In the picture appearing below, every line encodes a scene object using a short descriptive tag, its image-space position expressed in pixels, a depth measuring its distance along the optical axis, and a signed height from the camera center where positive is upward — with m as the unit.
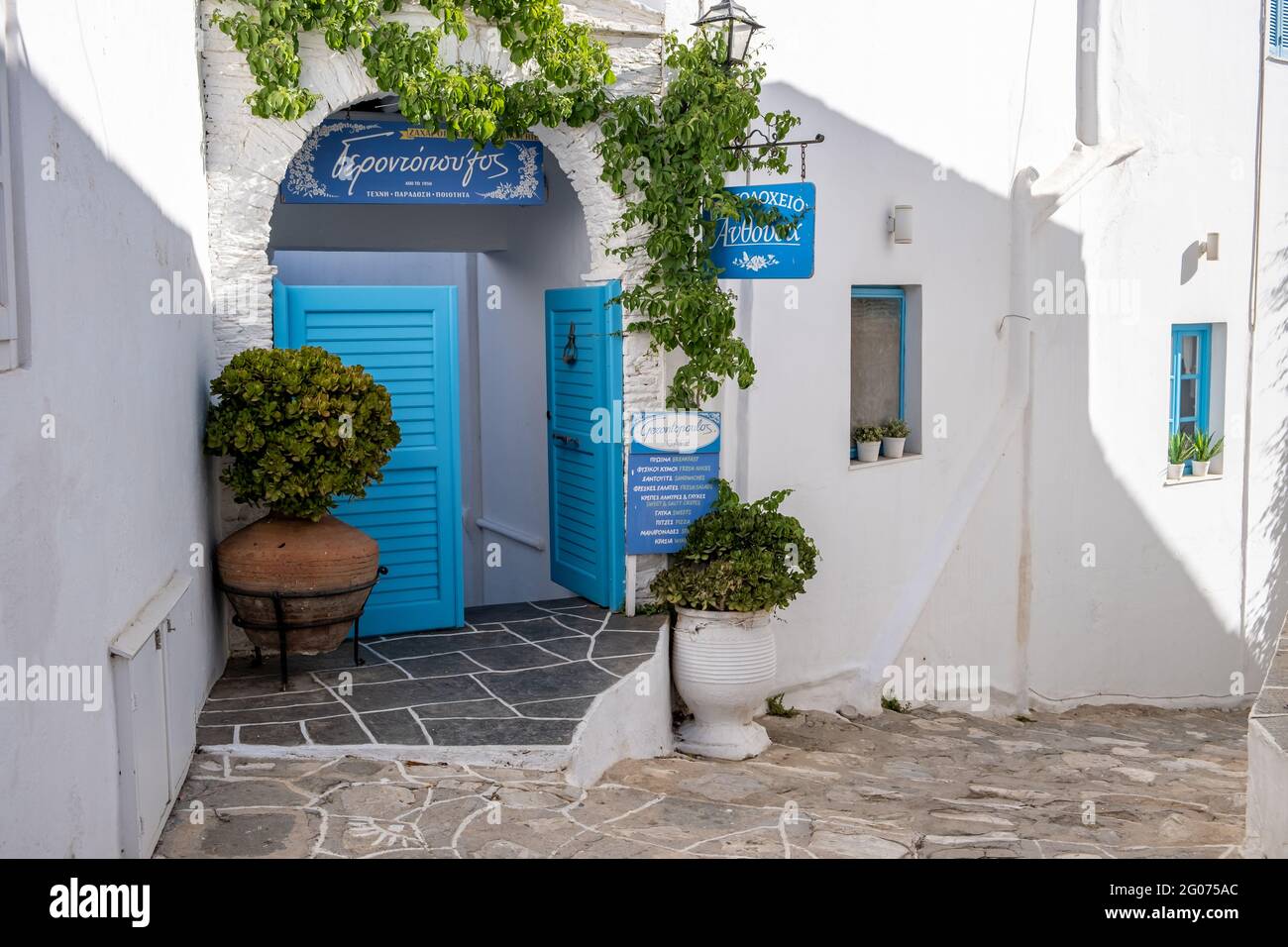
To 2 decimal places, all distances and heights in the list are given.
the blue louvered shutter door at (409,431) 7.79 -0.28
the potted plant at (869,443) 9.46 -0.44
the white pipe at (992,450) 9.74 -0.54
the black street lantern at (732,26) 7.81 +2.08
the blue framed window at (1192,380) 11.54 -0.03
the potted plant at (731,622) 7.95 -1.45
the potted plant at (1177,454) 11.43 -0.66
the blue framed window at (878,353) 9.55 +0.19
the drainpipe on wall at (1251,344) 11.61 +0.28
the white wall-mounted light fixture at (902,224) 9.28 +1.08
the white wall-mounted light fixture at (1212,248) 11.22 +1.09
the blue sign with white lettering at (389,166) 7.94 +1.31
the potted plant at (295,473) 6.70 -0.44
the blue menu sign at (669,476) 8.41 -0.60
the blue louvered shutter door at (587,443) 8.50 -0.40
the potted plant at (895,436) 9.66 -0.41
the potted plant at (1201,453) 11.60 -0.66
